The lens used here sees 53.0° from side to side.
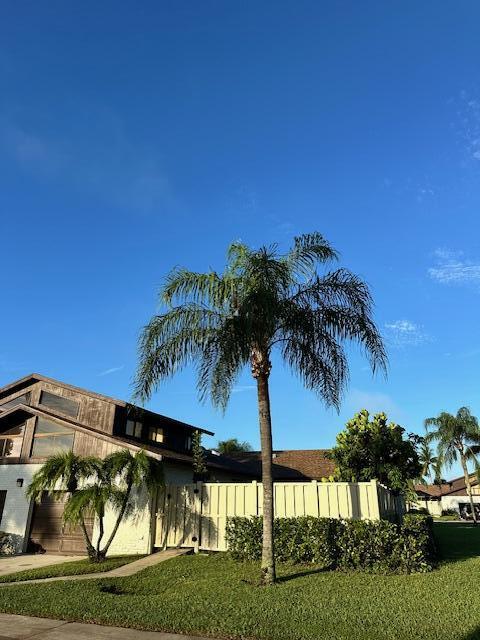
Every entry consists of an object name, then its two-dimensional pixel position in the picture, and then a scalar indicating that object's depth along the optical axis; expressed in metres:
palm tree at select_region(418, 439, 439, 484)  54.47
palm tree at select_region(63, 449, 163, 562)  13.89
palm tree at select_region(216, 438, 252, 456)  53.34
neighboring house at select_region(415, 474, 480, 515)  62.81
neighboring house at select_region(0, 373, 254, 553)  16.77
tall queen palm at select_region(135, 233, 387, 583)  11.46
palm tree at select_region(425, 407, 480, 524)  44.06
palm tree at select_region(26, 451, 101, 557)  14.86
